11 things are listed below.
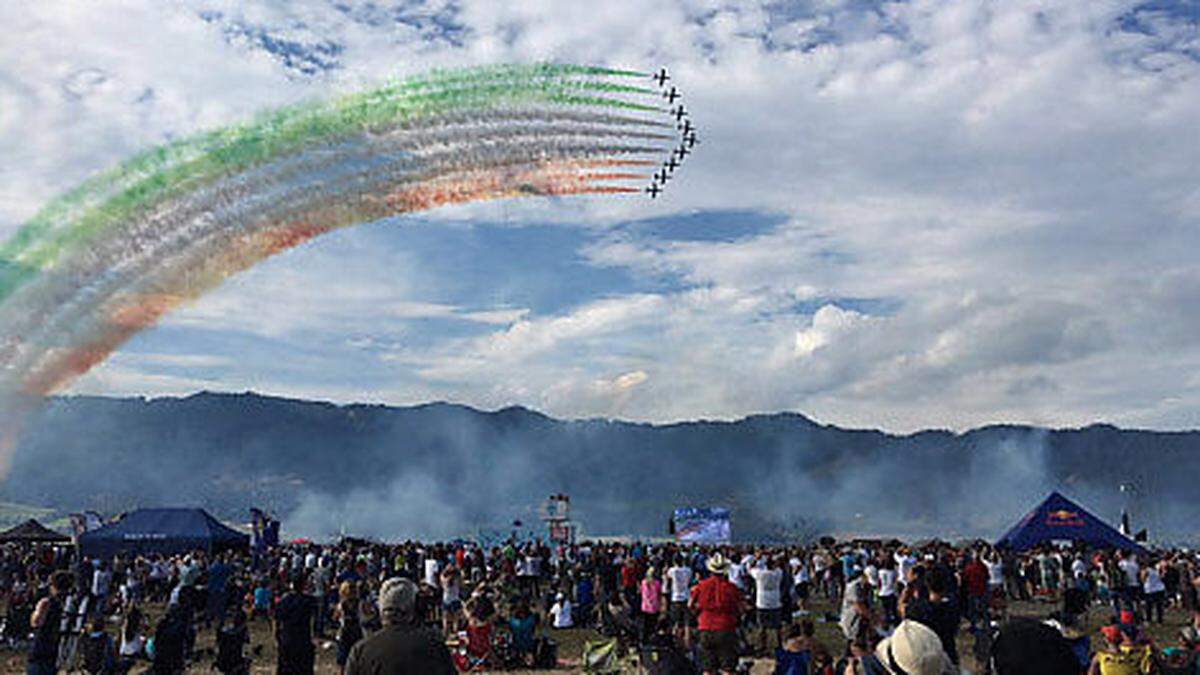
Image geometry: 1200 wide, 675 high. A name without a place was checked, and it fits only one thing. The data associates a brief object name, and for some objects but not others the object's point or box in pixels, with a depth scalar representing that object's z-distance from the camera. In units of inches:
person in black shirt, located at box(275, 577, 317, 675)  429.4
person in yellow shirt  335.3
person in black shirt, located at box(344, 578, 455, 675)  188.5
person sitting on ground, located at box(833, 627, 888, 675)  221.9
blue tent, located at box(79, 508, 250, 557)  1411.2
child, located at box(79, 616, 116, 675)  537.3
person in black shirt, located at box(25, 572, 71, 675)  443.8
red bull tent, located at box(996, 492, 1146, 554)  1266.0
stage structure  1705.2
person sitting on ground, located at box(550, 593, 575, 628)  856.3
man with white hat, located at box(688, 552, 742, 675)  499.5
